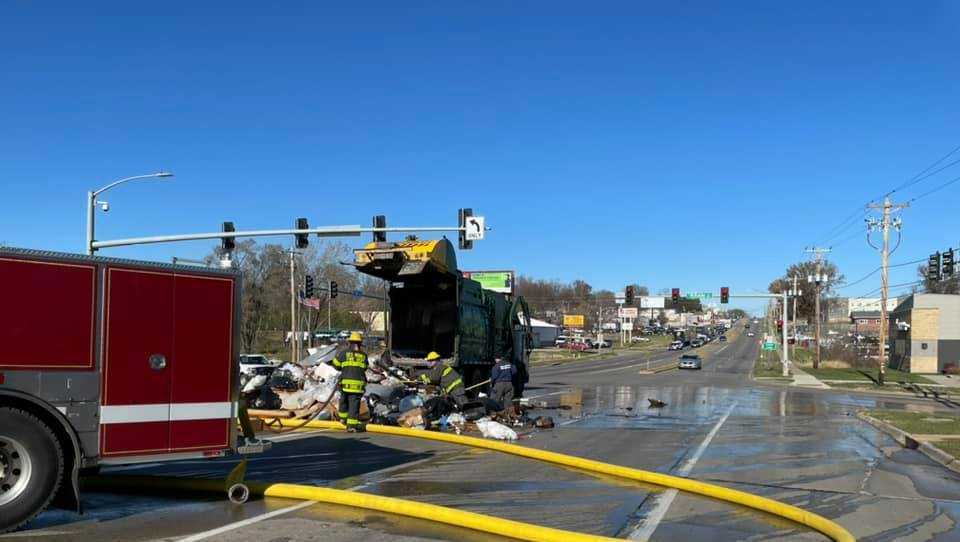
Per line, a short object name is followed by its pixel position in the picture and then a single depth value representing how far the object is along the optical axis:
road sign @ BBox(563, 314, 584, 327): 134.12
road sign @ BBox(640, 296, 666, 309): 97.12
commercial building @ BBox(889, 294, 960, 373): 59.69
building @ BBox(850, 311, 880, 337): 120.84
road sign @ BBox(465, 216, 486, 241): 27.09
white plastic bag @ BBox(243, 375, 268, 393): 18.41
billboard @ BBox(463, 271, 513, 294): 72.50
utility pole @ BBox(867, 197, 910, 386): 47.44
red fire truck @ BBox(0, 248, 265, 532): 6.73
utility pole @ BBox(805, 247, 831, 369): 58.94
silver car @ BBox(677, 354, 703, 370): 60.88
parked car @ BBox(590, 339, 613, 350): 108.21
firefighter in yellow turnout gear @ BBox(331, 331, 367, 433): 13.84
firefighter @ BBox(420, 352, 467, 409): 16.95
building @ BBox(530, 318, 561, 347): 122.84
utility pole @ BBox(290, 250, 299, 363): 45.80
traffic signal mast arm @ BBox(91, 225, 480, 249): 27.19
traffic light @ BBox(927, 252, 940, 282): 36.66
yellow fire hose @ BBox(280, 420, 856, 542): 7.81
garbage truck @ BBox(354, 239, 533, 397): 17.66
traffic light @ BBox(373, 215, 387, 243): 26.58
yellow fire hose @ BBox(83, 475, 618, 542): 7.06
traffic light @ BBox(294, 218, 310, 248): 27.52
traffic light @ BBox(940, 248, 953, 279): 35.91
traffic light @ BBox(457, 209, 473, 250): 27.22
